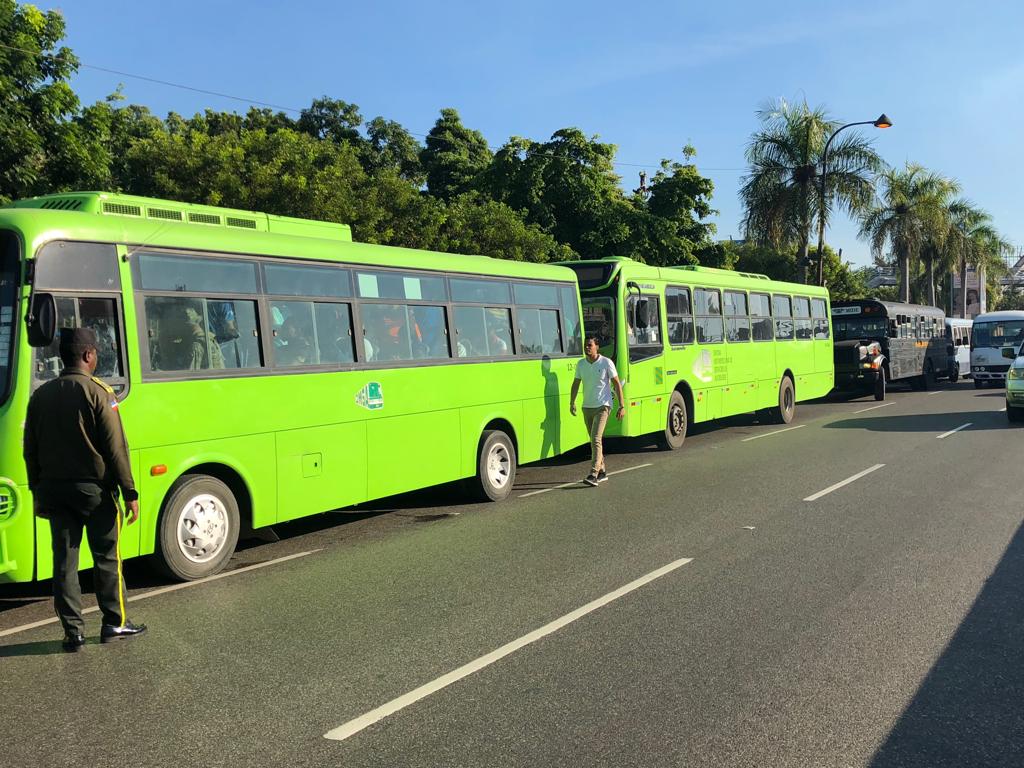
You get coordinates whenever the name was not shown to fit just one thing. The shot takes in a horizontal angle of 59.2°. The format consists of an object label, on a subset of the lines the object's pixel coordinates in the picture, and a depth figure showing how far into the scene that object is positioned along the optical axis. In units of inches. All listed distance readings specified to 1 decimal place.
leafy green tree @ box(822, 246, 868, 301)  2447.1
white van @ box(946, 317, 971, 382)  1406.3
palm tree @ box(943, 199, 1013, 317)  1947.6
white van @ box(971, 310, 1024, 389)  1167.0
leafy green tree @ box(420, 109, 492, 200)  1337.4
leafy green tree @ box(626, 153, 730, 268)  1126.4
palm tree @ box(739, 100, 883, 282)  1226.0
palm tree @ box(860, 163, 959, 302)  1659.7
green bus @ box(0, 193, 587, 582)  247.1
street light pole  1229.5
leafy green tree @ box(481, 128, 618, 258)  1117.7
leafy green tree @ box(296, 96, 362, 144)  1499.8
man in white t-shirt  462.9
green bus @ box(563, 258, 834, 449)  560.4
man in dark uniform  209.6
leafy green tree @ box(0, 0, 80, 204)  491.5
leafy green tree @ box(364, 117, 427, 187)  1454.2
